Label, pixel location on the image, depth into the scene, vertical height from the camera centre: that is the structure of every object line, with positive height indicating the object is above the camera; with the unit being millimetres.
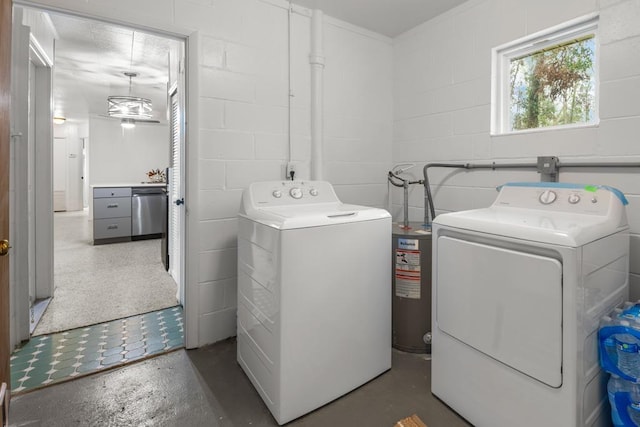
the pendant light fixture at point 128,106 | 4537 +1421
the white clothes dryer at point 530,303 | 1206 -390
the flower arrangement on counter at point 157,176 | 6617 +673
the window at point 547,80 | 1957 +852
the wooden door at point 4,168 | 1289 +157
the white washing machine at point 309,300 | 1527 -467
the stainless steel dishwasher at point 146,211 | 5398 -55
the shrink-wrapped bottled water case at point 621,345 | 1214 -513
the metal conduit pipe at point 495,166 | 1748 +256
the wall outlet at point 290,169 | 2508 +302
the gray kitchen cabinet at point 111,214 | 5078 -102
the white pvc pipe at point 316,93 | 2561 +911
